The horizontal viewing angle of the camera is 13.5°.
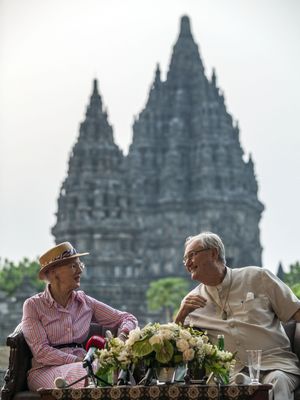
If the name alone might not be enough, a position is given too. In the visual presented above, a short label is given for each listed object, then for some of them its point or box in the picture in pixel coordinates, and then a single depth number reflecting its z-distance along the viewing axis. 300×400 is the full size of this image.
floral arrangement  6.55
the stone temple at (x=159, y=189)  58.97
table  6.40
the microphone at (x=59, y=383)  6.53
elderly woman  7.60
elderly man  7.75
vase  6.58
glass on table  6.63
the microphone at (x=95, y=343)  6.95
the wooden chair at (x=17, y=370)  7.44
